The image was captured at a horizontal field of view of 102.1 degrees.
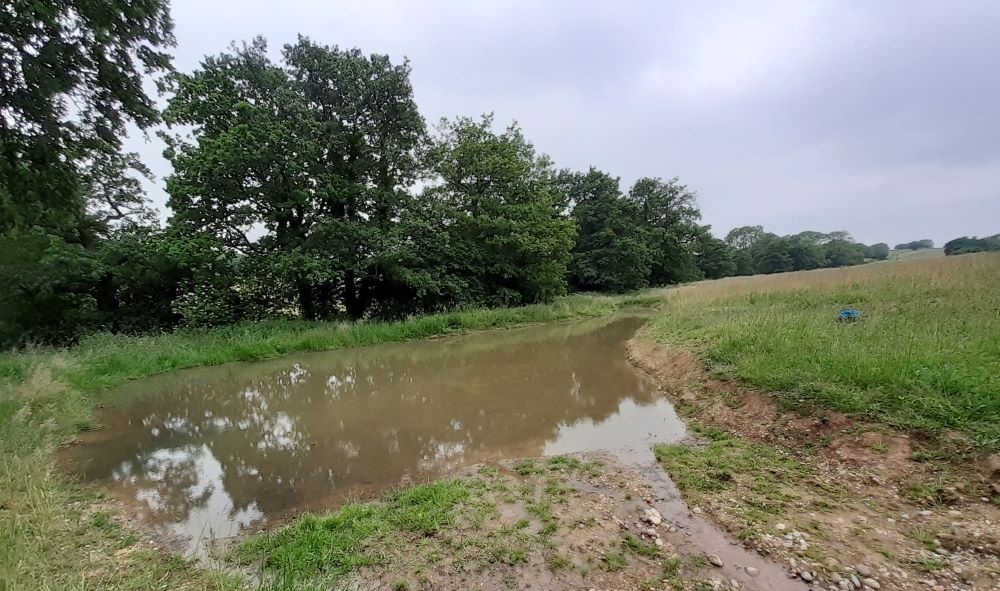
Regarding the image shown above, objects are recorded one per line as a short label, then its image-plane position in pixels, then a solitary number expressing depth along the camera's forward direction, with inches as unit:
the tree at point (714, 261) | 1883.6
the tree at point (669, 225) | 1512.1
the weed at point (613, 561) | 118.7
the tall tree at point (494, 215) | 781.9
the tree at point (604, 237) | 1250.0
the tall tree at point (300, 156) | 560.1
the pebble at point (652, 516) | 141.2
